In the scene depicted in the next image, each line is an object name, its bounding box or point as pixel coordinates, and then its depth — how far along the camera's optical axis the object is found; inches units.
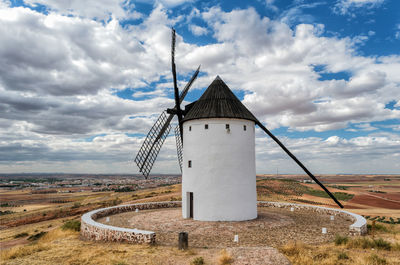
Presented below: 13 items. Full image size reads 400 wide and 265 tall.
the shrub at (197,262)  316.2
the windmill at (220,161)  597.3
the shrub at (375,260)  306.3
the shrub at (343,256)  327.9
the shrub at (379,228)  527.6
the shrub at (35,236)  739.7
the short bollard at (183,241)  385.7
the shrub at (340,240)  396.7
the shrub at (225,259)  313.9
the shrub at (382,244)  378.0
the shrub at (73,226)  590.2
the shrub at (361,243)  385.1
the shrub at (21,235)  842.2
